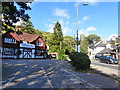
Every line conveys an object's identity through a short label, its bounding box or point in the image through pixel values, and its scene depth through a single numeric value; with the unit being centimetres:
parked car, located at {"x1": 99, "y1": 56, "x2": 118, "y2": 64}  1979
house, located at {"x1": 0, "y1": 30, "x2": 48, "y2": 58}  2416
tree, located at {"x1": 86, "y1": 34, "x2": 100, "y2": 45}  8570
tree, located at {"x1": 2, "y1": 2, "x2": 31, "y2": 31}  894
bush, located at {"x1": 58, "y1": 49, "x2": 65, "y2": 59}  2752
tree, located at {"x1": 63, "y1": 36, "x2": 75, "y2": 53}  4466
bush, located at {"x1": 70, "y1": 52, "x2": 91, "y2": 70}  948
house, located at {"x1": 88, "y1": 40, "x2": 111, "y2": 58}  5002
